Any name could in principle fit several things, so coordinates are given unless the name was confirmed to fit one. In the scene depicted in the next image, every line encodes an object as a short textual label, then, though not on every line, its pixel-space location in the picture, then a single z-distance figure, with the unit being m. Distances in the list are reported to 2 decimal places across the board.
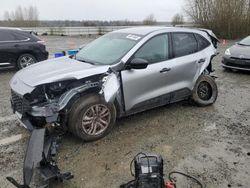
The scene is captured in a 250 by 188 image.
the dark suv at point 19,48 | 6.92
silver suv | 2.89
